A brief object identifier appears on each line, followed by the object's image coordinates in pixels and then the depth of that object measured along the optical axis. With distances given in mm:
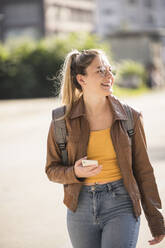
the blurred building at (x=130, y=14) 114144
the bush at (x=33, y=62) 34781
